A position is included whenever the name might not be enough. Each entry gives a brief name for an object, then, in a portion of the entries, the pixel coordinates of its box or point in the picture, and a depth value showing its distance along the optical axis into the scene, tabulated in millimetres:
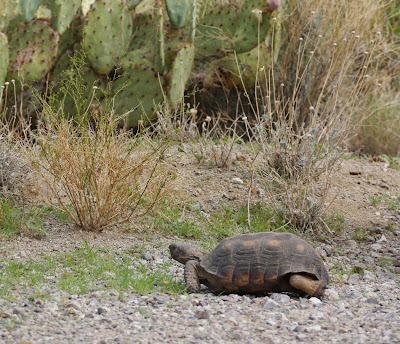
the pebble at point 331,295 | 7934
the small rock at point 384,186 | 13671
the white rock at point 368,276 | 9044
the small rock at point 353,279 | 8816
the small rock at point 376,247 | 10614
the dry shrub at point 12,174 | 10844
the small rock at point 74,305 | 7105
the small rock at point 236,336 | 6477
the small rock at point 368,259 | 9940
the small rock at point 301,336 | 6480
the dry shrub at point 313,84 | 11797
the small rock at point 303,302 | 7582
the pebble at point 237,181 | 12562
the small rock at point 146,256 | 9242
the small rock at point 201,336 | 6441
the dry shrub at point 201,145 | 12961
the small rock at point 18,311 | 6828
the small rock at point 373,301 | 7812
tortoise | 7770
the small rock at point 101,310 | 7043
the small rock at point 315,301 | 7657
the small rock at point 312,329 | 6705
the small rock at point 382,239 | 11070
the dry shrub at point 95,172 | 9734
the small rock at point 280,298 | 7711
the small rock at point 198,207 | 11469
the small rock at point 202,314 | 6964
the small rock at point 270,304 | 7445
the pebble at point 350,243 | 10750
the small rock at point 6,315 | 6719
